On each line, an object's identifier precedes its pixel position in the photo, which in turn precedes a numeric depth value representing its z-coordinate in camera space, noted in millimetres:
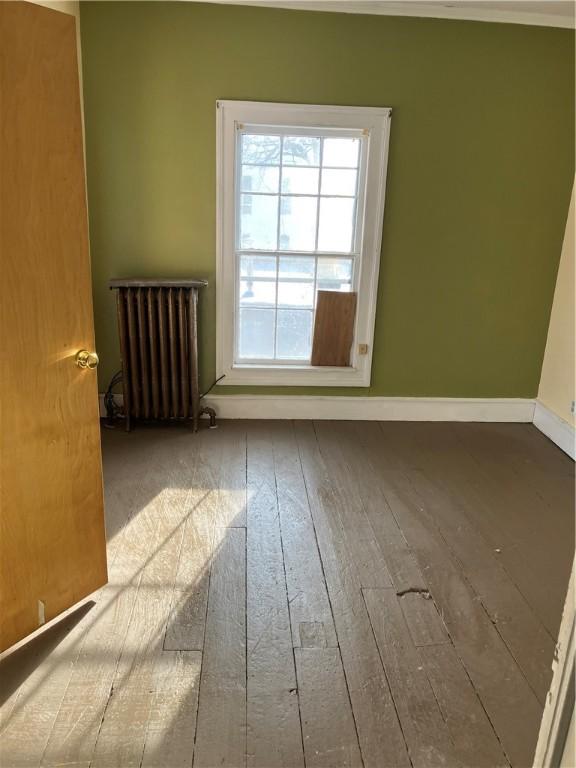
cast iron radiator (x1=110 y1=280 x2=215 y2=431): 3748
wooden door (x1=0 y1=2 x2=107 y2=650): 1726
